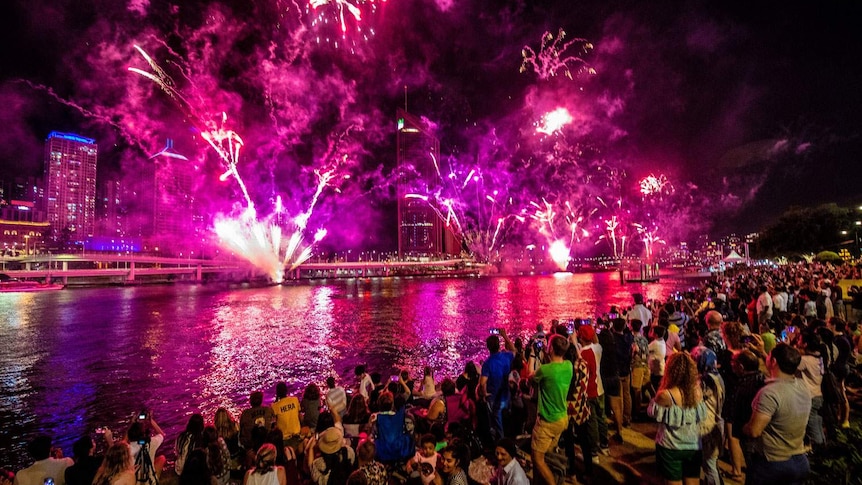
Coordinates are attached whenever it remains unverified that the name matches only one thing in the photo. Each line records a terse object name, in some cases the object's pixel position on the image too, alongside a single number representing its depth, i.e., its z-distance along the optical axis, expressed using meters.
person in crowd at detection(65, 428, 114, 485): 5.25
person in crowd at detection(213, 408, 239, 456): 6.91
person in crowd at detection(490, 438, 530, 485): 4.31
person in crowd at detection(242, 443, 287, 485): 4.67
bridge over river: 101.62
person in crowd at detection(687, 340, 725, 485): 4.55
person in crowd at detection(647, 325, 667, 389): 7.80
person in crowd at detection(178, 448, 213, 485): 4.47
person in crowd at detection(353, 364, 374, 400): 9.16
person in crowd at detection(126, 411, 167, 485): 5.51
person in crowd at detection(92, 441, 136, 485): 4.54
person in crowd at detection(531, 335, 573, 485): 5.02
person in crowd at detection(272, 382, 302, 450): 6.93
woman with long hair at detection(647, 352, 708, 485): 4.20
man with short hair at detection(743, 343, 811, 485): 3.79
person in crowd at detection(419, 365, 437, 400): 9.42
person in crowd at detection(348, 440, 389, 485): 4.70
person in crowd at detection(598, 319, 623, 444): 6.85
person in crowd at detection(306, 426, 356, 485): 5.18
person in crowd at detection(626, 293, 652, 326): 11.23
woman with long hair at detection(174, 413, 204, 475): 6.22
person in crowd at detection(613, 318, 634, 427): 7.01
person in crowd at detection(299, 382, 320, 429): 7.79
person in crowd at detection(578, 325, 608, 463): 6.01
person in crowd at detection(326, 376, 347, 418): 7.35
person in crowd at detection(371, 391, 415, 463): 5.76
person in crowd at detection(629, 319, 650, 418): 7.79
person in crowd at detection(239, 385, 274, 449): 6.77
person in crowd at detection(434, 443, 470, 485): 4.62
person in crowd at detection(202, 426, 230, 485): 5.46
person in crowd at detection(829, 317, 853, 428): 7.09
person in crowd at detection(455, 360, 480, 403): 7.22
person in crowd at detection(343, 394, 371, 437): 6.73
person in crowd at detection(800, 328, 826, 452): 5.38
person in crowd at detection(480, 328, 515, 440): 6.65
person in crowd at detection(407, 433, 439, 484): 4.94
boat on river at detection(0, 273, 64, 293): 84.94
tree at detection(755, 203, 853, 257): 61.45
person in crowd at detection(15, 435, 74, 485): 5.24
